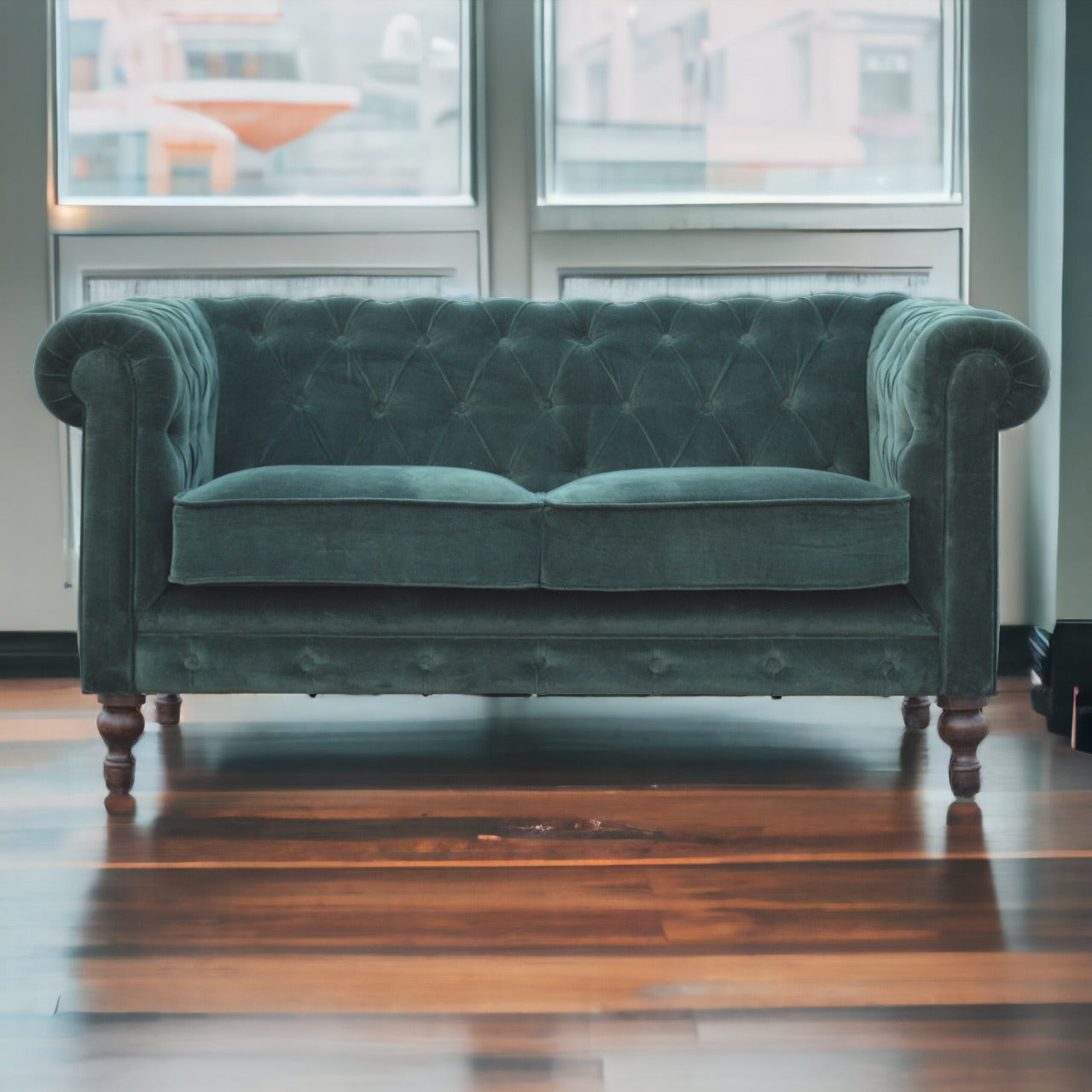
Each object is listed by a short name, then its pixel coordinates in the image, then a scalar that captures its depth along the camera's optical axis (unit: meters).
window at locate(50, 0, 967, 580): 5.49
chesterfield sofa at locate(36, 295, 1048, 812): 4.39
